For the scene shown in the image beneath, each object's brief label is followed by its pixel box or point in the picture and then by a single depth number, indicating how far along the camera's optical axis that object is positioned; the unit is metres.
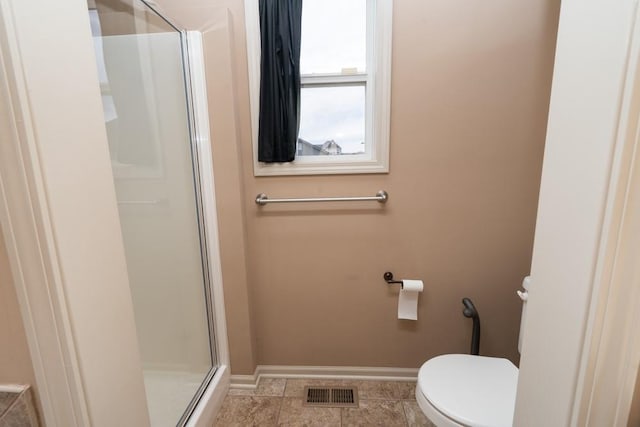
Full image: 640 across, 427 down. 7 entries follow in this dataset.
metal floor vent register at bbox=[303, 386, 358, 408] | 1.56
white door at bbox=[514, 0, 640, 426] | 0.40
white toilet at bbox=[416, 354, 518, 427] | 1.03
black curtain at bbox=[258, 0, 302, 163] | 1.37
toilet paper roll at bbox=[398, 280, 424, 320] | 1.56
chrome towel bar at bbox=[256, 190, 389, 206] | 1.50
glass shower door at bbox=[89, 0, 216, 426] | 1.18
